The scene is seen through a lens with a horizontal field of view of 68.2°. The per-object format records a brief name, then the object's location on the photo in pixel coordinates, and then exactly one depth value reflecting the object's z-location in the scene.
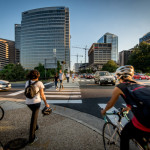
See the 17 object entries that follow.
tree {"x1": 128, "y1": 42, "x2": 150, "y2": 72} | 39.12
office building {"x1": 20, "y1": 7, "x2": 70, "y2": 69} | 124.81
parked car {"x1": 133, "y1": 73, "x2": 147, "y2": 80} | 25.77
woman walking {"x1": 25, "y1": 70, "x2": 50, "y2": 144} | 2.50
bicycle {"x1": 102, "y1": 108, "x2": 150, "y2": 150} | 2.00
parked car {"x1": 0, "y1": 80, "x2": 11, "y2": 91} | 9.80
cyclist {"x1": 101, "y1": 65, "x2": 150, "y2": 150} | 1.44
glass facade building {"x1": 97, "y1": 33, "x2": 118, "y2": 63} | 182.07
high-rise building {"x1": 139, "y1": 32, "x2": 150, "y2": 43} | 149.62
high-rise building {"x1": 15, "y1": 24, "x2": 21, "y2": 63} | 182.00
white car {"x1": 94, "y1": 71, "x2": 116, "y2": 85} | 13.90
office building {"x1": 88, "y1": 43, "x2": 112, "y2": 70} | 170.65
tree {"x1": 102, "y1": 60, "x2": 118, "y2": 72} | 96.00
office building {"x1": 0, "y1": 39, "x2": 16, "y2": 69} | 187.00
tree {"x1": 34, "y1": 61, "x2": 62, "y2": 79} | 30.70
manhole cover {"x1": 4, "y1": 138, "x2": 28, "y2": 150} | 2.42
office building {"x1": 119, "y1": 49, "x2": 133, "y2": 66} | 182.62
